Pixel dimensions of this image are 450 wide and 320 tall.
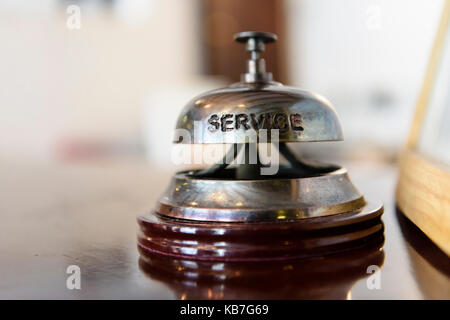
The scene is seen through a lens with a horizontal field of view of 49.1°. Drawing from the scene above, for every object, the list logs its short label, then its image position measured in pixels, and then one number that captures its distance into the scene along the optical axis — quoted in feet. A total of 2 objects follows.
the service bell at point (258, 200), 1.44
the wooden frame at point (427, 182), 1.50
